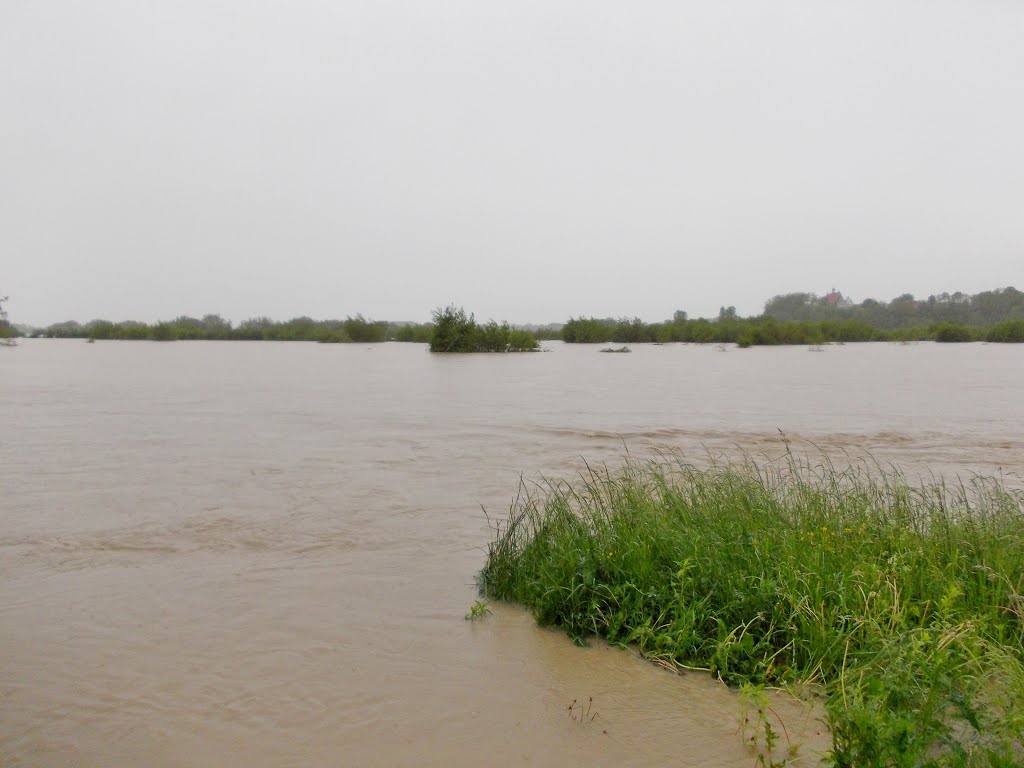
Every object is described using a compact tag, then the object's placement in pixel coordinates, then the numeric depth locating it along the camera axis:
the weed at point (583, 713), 3.80
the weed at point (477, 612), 5.22
